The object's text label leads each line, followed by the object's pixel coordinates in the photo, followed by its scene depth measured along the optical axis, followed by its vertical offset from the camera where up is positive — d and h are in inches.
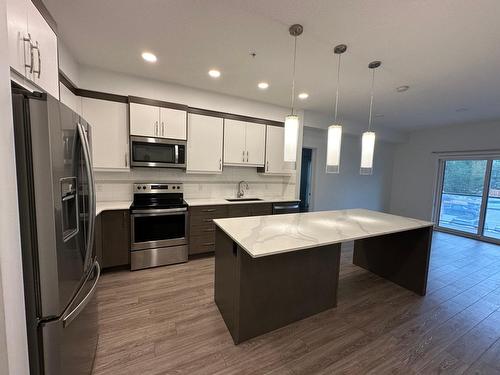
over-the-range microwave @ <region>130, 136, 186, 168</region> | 117.7 +8.9
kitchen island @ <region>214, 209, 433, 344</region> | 67.6 -34.6
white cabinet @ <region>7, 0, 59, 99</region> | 39.0 +25.9
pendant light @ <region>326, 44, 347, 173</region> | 77.5 +9.5
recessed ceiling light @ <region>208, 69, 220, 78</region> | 109.3 +51.1
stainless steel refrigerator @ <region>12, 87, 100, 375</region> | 36.2 -12.1
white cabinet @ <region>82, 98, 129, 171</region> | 109.7 +18.3
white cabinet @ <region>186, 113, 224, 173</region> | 133.4 +16.6
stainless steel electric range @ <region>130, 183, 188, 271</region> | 112.6 -33.5
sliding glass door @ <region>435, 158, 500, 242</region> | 188.9 -19.5
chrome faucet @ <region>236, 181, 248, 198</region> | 162.7 -14.4
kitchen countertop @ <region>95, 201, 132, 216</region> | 104.8 -20.9
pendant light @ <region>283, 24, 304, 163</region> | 70.4 +12.9
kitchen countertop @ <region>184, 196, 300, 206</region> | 130.0 -21.0
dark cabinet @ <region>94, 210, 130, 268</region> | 105.1 -36.7
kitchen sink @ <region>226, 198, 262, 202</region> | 149.9 -21.3
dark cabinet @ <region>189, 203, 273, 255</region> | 127.2 -32.3
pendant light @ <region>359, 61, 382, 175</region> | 85.4 +9.2
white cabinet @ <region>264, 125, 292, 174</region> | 159.6 +16.0
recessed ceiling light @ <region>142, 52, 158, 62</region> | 94.2 +50.7
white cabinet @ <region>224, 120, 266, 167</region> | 144.8 +19.6
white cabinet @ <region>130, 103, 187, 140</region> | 115.9 +26.4
